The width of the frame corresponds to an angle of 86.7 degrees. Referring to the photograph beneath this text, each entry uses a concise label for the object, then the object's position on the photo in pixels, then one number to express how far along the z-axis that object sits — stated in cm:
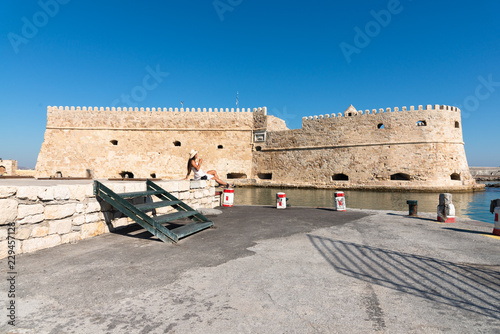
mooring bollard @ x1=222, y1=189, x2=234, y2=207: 883
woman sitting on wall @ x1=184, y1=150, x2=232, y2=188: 875
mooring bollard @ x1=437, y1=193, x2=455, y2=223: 620
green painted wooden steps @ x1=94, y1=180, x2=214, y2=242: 432
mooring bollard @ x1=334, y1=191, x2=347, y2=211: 802
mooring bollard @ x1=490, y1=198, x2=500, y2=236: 489
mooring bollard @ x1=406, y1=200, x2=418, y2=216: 713
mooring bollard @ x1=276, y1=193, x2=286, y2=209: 862
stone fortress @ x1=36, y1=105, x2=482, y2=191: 2402
